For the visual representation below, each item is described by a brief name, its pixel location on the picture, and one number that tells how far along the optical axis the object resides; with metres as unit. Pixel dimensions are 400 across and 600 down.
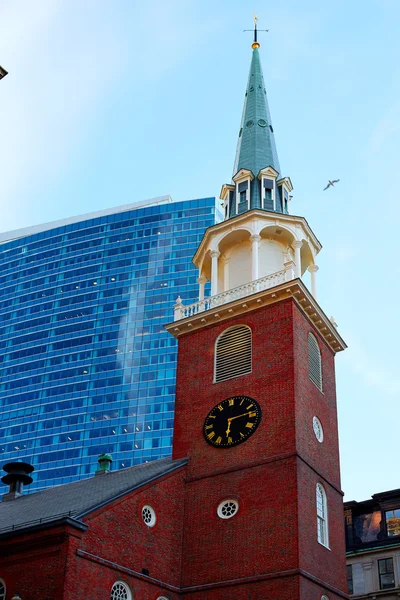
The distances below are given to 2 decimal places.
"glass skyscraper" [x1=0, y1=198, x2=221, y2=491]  98.00
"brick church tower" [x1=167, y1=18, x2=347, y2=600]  27.45
